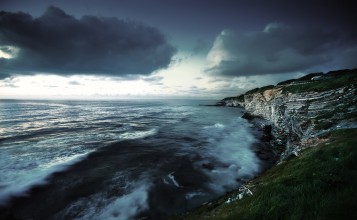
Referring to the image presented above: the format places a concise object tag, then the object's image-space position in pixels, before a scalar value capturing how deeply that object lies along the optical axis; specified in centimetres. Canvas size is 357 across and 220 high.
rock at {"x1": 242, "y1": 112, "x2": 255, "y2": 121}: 6116
